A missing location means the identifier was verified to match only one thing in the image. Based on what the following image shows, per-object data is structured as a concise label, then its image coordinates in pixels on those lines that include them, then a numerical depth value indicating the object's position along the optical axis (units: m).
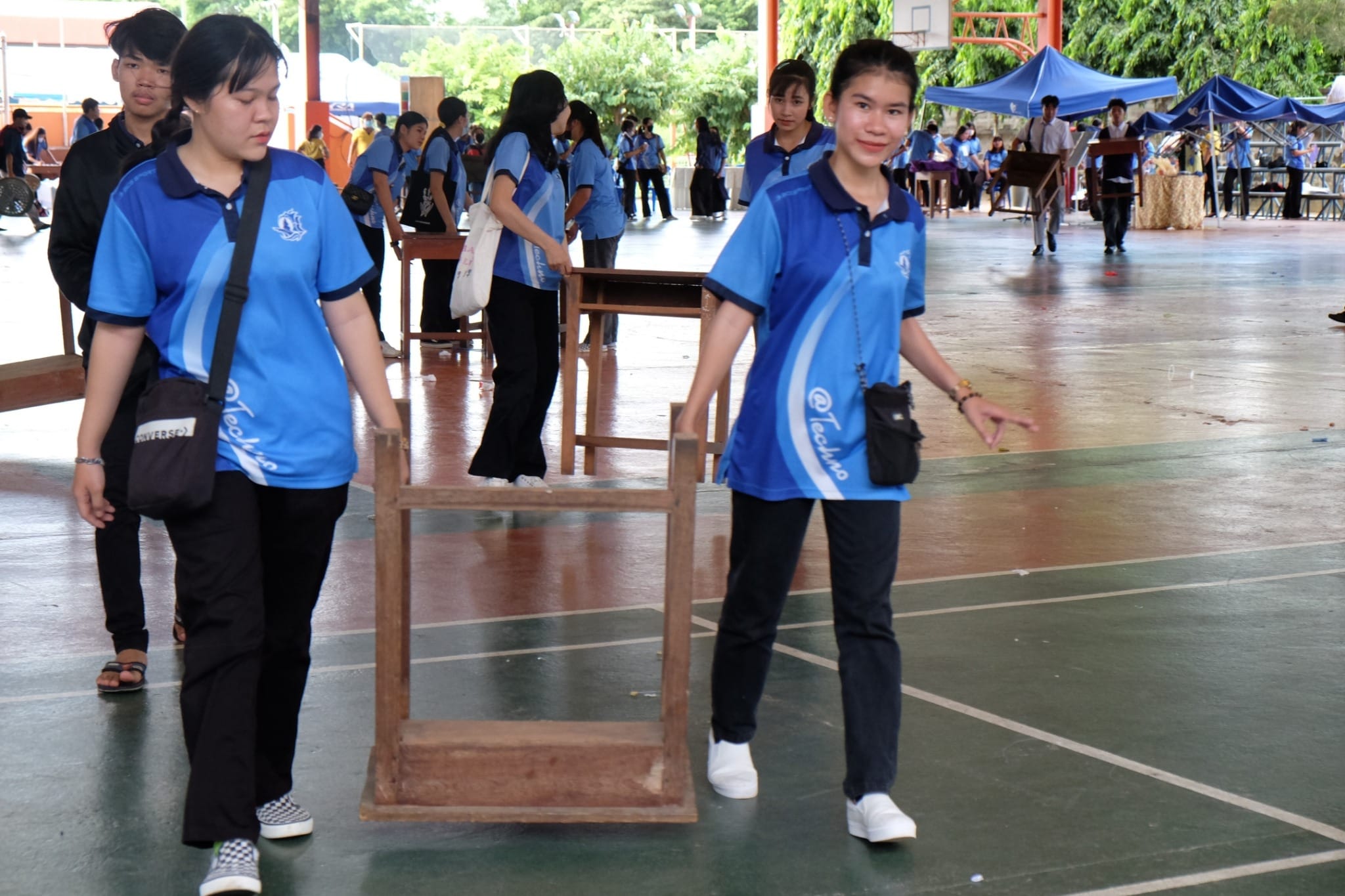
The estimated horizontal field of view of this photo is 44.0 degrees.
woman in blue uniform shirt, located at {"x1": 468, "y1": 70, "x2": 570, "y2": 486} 7.07
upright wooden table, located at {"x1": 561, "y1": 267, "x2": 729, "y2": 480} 7.95
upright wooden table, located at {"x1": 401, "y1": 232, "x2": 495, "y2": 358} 12.11
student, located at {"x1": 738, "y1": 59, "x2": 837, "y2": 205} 6.95
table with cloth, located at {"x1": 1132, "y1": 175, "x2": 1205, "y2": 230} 30.11
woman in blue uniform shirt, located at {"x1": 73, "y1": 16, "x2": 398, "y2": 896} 3.32
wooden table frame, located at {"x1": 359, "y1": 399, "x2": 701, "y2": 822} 3.47
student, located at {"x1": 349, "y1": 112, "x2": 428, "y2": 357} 12.14
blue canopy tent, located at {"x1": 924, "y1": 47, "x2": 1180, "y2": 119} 33.00
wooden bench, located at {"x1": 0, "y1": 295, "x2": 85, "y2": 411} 7.44
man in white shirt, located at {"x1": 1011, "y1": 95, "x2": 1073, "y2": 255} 23.58
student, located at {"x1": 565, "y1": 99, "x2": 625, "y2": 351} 11.65
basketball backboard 34.75
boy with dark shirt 4.53
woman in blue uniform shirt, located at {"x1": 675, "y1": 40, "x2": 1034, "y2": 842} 3.62
